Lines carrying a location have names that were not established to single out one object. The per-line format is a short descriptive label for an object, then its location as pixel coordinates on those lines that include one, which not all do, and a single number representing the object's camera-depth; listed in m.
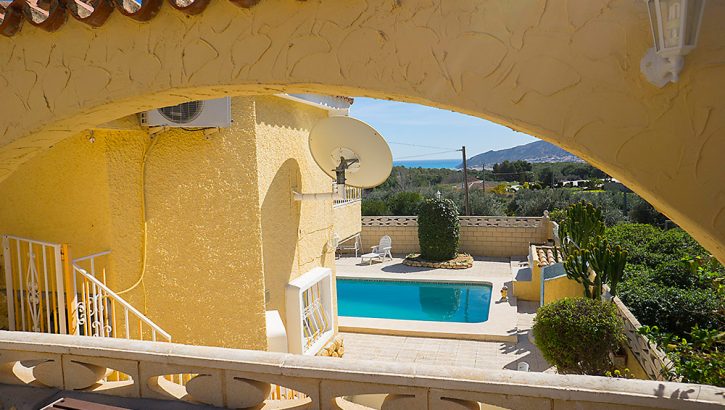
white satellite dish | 9.63
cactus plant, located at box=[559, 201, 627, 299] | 9.89
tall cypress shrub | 23.70
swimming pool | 17.81
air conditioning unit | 6.57
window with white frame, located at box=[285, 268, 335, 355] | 9.23
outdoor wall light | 2.19
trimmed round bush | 8.27
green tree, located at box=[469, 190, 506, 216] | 31.25
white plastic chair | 24.67
